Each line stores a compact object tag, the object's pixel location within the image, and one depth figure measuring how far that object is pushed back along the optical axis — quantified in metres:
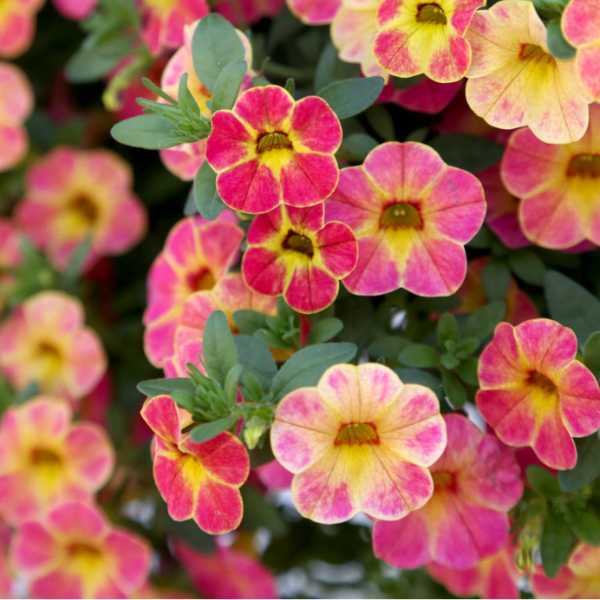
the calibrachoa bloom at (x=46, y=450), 0.45
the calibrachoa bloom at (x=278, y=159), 0.38
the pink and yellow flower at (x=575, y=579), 0.40
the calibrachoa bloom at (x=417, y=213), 0.39
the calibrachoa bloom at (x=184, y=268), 0.41
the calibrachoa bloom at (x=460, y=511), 0.39
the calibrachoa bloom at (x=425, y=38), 0.37
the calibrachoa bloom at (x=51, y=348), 0.46
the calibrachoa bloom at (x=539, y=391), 0.38
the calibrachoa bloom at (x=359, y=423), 0.38
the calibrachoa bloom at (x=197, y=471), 0.38
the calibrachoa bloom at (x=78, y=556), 0.44
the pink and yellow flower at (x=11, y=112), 0.47
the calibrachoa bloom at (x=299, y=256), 0.38
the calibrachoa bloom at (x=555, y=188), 0.39
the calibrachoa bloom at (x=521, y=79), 0.37
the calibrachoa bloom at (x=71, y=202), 0.49
